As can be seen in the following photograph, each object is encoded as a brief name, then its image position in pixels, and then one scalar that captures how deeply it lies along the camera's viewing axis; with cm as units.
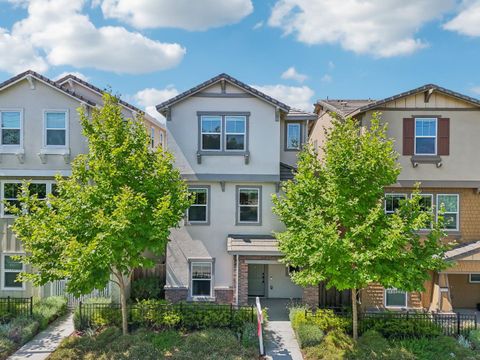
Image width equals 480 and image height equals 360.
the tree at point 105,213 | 1096
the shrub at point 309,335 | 1219
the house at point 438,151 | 1541
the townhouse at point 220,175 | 1584
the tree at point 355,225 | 1120
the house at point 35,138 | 1588
